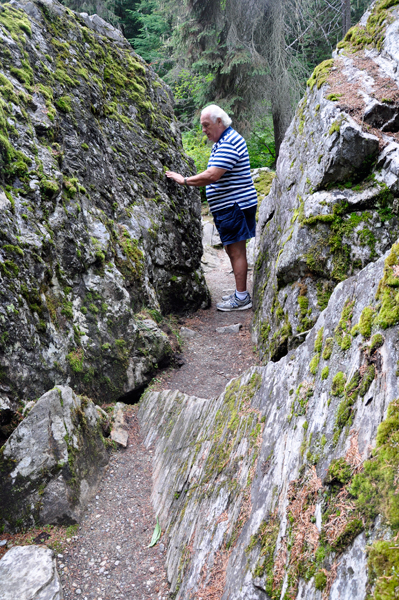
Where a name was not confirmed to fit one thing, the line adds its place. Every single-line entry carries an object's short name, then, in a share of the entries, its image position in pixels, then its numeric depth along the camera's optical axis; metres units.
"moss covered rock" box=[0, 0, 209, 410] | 4.04
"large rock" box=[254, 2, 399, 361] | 3.66
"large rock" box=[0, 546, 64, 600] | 2.48
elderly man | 6.25
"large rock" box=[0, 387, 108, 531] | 3.10
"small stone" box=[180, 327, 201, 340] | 6.69
